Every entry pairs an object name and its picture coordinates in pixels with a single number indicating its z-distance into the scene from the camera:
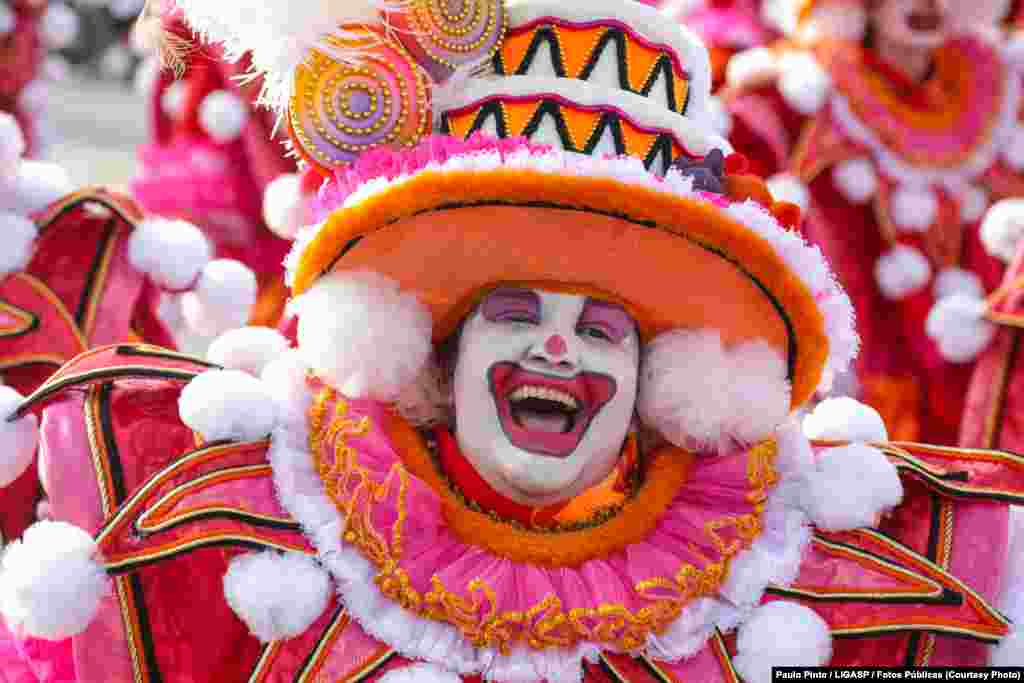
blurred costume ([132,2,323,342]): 9.41
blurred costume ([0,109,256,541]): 5.65
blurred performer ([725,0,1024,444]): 8.35
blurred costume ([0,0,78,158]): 10.59
